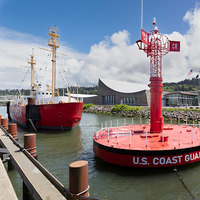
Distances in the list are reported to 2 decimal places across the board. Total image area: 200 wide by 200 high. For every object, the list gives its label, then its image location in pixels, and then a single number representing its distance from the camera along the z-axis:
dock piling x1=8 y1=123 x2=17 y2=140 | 13.89
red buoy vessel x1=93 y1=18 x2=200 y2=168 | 8.41
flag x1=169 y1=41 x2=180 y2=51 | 12.73
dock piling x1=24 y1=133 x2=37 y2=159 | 9.34
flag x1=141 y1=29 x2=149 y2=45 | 11.57
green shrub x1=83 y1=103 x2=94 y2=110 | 69.22
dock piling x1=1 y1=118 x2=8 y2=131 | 18.11
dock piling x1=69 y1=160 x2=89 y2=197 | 4.68
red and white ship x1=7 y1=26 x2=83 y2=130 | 21.70
